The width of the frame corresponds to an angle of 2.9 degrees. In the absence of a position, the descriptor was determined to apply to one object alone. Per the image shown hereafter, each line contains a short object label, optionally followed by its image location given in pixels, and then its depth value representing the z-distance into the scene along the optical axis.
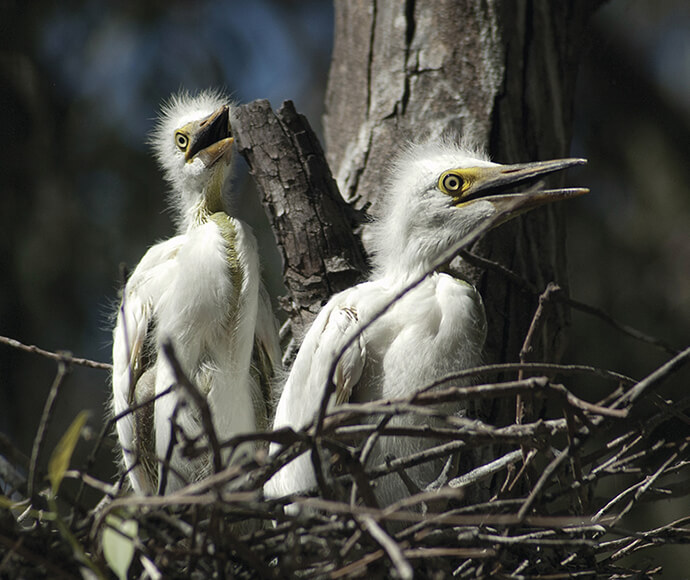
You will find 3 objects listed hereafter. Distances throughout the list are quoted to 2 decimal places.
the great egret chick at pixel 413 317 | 6.29
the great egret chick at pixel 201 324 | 6.34
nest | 6.15
